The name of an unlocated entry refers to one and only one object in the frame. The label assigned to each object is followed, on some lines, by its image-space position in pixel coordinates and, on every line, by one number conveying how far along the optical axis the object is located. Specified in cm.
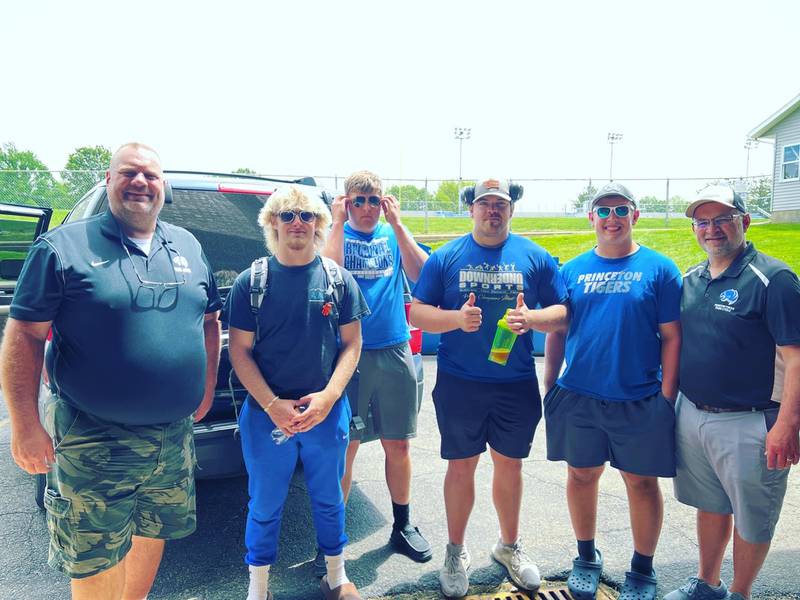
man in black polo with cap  245
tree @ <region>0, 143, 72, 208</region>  1769
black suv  312
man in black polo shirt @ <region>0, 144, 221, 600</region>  215
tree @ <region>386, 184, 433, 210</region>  2776
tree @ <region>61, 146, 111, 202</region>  1703
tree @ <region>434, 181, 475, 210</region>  3097
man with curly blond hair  259
